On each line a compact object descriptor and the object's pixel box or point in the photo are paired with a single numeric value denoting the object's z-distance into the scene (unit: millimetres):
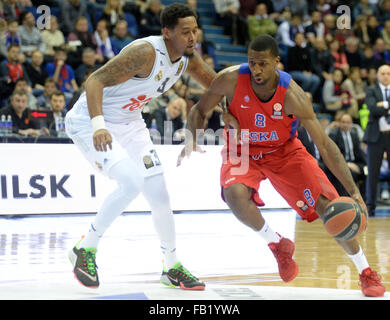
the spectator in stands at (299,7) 15914
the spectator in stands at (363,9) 16688
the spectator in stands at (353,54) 15312
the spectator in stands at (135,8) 13516
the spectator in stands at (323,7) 16156
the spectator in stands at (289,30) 14841
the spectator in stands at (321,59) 14666
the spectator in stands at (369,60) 15258
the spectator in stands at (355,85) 14539
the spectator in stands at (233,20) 15266
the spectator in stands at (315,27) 15234
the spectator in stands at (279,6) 15867
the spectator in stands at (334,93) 14202
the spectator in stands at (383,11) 16938
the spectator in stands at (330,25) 15477
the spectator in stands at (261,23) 14938
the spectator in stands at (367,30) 16062
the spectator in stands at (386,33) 16109
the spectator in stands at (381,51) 15585
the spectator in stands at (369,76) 14767
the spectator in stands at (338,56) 15016
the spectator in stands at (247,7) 15548
